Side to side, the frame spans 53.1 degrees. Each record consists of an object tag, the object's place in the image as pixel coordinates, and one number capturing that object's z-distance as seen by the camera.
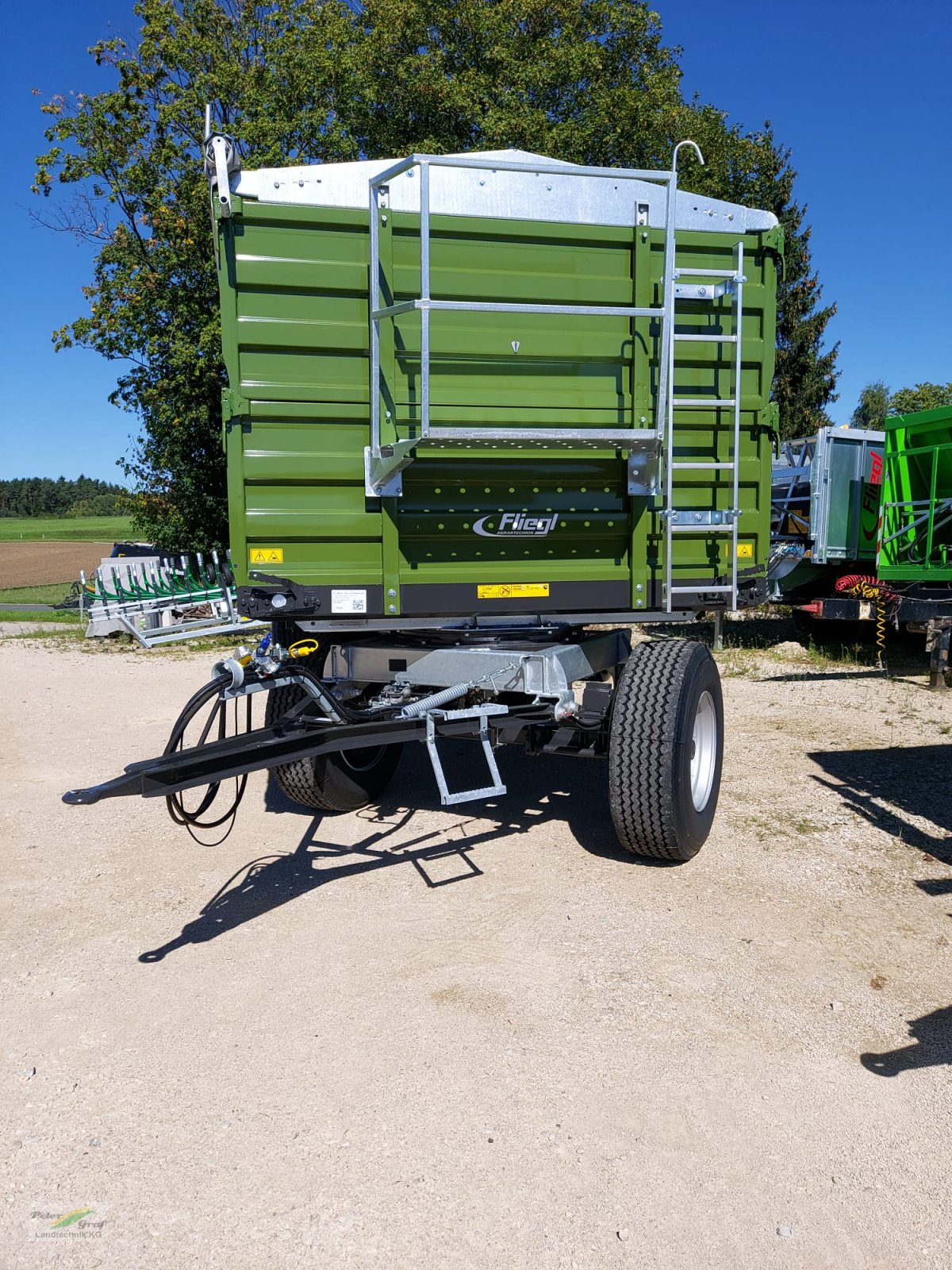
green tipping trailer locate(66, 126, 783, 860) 4.28
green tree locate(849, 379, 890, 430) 44.53
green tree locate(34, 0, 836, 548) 17.28
